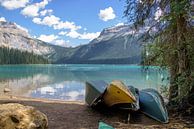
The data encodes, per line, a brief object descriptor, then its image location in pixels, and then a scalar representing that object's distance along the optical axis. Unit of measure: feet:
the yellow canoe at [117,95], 18.61
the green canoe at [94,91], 20.02
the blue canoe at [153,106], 17.01
